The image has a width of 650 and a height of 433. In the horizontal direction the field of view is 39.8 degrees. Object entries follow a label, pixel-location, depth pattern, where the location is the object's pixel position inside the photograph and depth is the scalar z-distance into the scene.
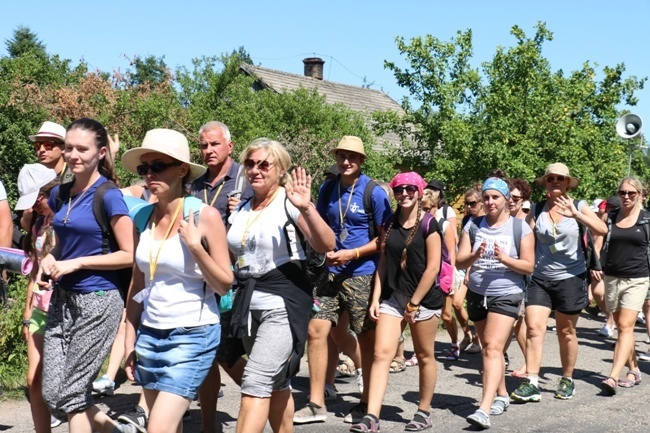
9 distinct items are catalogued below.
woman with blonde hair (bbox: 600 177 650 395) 8.35
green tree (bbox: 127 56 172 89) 77.32
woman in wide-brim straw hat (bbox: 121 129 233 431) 4.22
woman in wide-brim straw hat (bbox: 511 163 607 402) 7.62
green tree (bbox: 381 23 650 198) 18.34
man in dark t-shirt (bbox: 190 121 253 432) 5.82
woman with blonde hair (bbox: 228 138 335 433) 4.74
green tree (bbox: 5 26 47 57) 59.25
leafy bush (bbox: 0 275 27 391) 7.30
